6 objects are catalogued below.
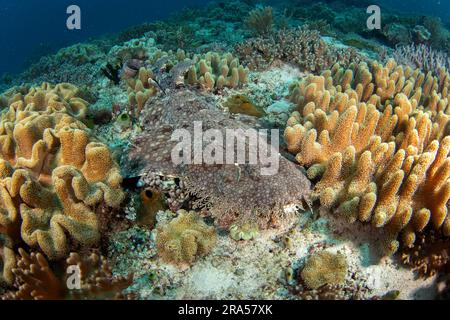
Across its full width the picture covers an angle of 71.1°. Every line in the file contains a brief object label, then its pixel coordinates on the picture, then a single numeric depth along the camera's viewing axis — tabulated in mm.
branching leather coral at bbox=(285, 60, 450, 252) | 3355
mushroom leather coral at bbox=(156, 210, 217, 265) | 3305
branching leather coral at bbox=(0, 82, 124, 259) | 3246
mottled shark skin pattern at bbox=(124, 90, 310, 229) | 3357
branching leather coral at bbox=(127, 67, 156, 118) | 5727
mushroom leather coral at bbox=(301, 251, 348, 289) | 3178
